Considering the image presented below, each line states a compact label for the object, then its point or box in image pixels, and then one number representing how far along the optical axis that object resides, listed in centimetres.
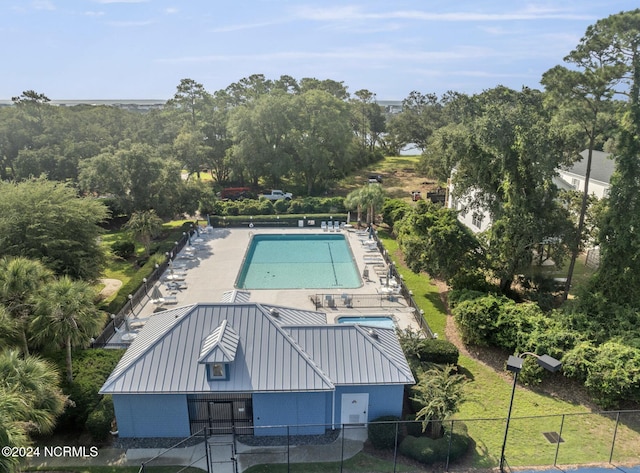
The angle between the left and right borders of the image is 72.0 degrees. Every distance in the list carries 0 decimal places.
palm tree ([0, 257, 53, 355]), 1667
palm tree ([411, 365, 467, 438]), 1468
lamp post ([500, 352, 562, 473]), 1239
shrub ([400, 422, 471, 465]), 1445
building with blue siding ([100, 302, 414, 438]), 1505
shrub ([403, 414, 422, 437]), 1547
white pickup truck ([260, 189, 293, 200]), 5112
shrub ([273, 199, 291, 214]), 4666
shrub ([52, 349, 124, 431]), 1588
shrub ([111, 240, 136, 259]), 3456
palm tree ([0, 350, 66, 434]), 1131
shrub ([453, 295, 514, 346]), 2073
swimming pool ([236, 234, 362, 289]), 3119
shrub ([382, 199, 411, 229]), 4003
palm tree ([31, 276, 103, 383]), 1636
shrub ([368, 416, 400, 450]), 1497
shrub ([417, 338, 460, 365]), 1962
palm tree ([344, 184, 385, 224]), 4012
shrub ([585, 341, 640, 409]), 1636
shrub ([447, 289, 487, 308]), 2292
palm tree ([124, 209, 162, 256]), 3328
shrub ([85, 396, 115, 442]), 1517
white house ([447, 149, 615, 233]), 3278
